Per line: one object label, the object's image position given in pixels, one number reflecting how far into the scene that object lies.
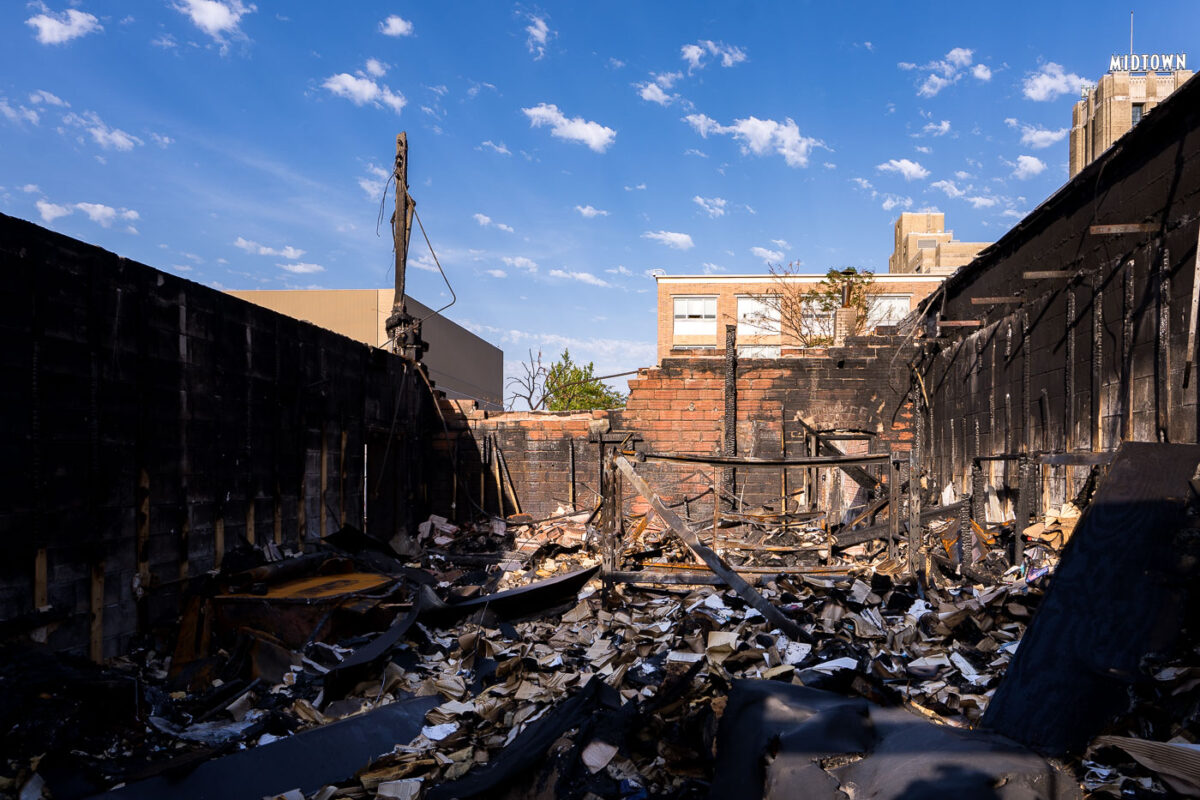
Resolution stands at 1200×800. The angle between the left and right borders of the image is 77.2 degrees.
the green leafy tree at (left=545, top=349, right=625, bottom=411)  39.69
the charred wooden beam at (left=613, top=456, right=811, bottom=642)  6.74
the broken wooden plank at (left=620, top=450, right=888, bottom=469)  7.21
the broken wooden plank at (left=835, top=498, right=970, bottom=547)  9.29
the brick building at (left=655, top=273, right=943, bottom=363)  41.12
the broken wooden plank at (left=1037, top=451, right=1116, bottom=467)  7.64
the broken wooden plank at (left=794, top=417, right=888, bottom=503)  9.92
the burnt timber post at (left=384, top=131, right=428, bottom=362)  14.12
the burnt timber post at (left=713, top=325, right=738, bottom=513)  14.23
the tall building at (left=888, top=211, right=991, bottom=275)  53.81
